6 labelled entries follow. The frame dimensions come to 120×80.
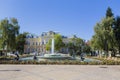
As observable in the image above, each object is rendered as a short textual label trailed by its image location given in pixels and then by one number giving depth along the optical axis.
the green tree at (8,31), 17.76
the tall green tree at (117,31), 18.95
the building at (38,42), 46.16
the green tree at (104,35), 18.17
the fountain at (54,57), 14.51
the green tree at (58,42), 35.17
